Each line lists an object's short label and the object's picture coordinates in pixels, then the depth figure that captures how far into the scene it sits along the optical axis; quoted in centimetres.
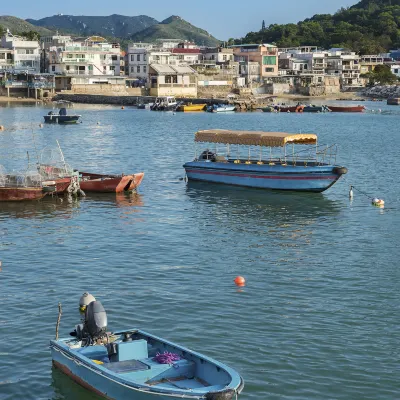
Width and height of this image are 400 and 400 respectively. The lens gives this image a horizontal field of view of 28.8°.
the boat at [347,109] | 13538
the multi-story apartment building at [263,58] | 17800
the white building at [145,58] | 15888
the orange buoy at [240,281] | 2635
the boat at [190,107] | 13238
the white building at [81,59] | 15041
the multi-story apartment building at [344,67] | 19050
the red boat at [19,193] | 4009
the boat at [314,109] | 13438
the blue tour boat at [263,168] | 4338
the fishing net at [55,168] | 4228
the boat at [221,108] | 13200
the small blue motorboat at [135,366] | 1560
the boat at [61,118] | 9848
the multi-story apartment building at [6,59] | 15412
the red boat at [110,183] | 4319
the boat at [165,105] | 13351
